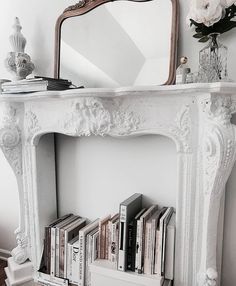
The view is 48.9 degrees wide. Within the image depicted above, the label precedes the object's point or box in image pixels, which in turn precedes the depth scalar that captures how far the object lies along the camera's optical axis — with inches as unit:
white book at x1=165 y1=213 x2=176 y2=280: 52.4
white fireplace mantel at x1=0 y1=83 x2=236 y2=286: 44.7
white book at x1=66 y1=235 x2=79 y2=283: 61.8
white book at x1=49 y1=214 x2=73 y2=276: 64.1
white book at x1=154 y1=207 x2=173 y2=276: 52.3
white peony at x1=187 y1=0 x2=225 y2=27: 40.8
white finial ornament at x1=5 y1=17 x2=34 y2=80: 63.0
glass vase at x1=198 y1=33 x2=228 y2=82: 45.7
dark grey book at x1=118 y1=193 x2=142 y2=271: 53.8
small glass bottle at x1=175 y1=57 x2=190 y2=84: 47.3
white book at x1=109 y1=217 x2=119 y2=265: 56.9
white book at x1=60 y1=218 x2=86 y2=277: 62.7
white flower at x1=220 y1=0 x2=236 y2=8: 41.9
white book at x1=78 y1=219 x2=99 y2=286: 59.4
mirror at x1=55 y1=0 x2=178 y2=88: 53.2
